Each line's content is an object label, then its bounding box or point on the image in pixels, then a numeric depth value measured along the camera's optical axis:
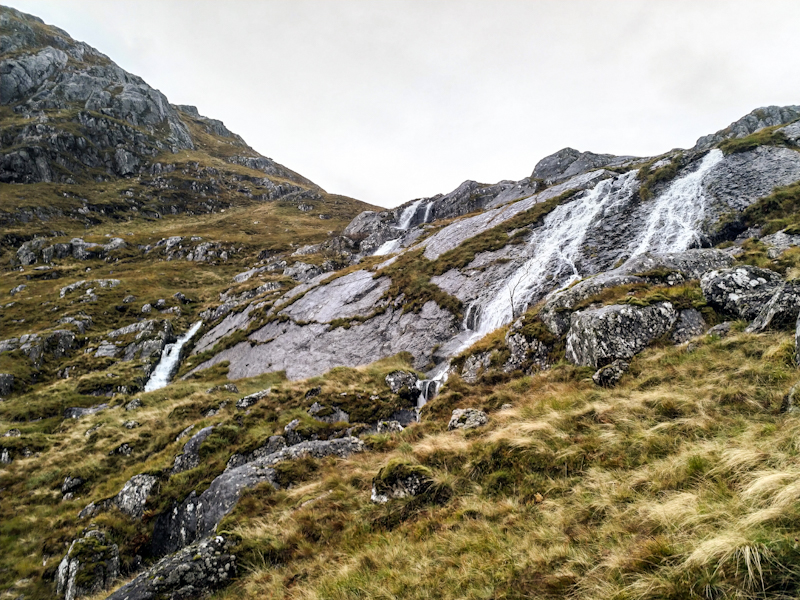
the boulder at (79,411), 33.66
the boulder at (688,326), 14.08
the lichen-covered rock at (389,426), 16.19
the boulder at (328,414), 19.16
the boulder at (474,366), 19.59
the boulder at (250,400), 21.19
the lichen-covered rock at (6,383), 41.51
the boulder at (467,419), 12.07
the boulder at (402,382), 21.55
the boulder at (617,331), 13.95
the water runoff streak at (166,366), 42.25
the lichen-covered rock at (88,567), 12.56
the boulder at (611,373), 11.98
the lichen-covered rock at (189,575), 7.79
